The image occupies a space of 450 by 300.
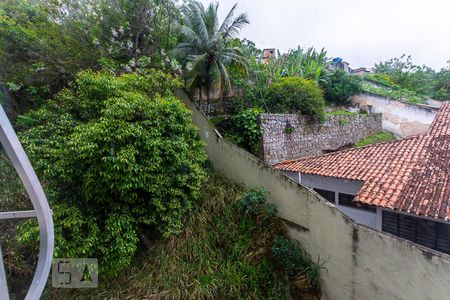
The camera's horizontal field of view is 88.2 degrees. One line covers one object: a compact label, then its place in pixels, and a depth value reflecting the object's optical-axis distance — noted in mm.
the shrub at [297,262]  5402
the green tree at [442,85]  20544
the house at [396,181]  5496
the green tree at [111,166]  4531
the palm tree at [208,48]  8977
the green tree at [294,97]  10305
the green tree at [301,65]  13294
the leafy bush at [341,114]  12930
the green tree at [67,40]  7145
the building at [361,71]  25562
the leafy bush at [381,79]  19766
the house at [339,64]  22078
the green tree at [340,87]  15664
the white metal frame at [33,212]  1728
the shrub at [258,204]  6297
